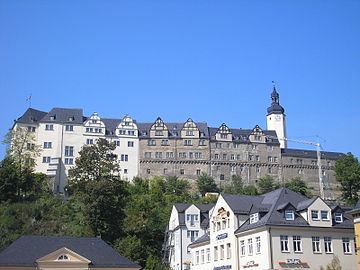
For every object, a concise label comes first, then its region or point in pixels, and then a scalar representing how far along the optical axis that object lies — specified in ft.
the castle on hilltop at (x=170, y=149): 368.07
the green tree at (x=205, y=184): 357.41
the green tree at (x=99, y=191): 208.64
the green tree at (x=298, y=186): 338.69
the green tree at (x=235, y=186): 338.54
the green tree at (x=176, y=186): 338.34
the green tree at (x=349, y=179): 302.04
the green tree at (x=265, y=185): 355.75
